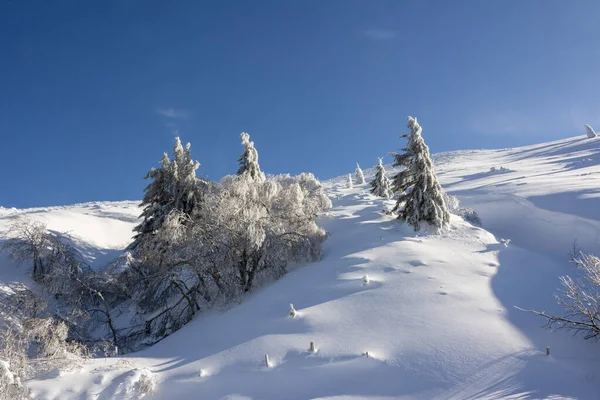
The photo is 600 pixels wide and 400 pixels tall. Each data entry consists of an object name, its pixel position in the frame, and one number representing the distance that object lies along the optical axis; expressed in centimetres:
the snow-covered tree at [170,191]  2158
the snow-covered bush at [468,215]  2252
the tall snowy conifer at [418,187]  1789
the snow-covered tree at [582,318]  848
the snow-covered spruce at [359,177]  6445
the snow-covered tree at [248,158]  2470
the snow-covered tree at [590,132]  7651
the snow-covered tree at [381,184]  3653
